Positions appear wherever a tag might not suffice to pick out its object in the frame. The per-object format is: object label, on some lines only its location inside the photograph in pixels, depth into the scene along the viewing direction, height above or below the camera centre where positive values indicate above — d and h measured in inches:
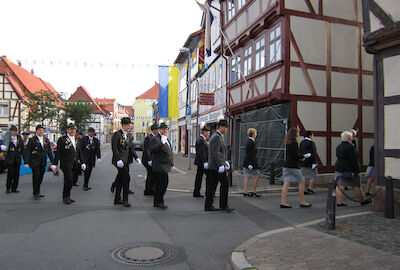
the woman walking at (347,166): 291.0 -18.7
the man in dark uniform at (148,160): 348.2 -19.1
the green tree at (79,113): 1767.7 +148.1
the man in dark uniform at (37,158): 322.3 -16.4
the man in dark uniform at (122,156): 284.8 -12.0
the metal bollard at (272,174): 430.7 -38.2
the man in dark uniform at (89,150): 405.7 -10.8
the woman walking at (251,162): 339.3 -18.4
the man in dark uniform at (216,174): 268.5 -24.3
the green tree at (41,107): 1371.8 +140.2
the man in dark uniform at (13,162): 358.6 -22.9
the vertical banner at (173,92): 745.0 +113.1
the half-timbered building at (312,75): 445.7 +96.7
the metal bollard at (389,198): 244.8 -38.1
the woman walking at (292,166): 288.7 -19.1
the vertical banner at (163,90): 741.9 +117.9
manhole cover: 159.6 -55.6
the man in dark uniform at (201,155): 341.7 -12.2
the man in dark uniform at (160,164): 283.9 -18.2
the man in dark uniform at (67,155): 303.8 -12.7
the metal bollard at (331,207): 209.8 -39.1
